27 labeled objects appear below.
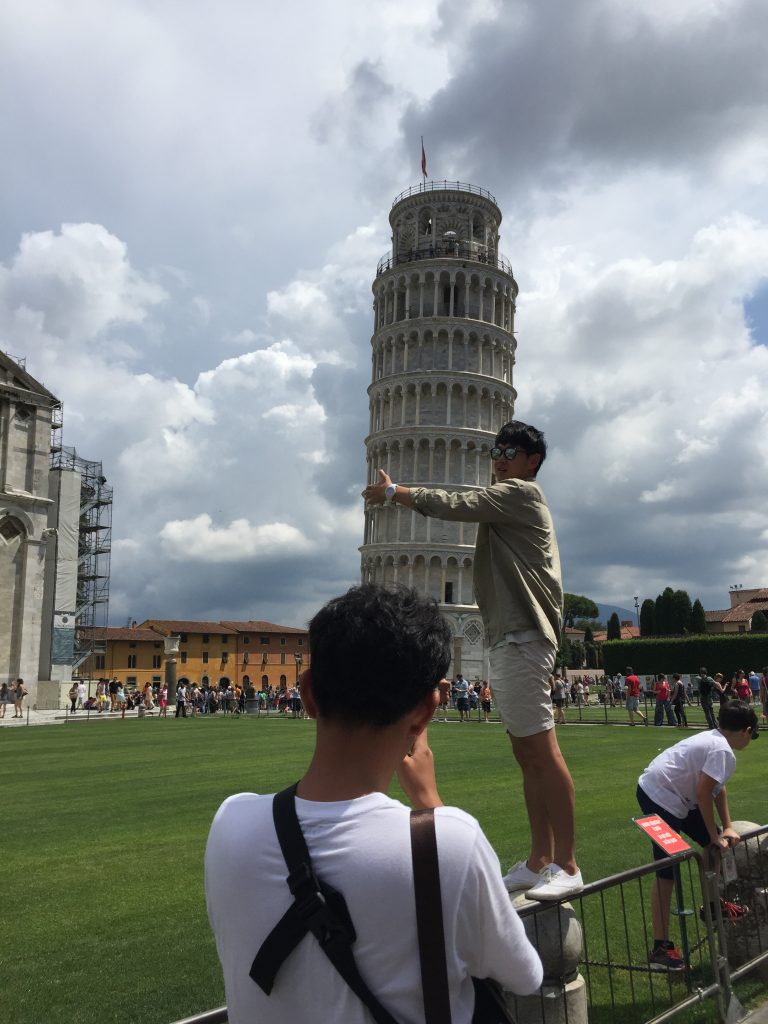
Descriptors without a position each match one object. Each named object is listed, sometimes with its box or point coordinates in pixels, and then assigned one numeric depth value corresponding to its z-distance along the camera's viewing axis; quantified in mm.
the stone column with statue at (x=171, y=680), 53281
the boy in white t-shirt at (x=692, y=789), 5098
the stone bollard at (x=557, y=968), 3557
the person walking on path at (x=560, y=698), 30898
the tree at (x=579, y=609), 123312
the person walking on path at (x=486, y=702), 37856
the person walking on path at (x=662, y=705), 27548
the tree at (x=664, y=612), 85912
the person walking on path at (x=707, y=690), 24127
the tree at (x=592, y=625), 127962
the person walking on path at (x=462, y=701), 34781
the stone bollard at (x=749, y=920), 5320
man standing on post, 4141
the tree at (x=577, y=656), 104250
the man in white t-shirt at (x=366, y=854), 1858
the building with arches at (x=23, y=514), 45406
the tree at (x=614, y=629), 94325
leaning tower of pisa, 65750
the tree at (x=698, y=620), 85312
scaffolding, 64775
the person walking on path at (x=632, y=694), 28453
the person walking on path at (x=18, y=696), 35906
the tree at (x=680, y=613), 85500
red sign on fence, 4578
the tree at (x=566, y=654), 93425
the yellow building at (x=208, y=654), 86562
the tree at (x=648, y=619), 87688
